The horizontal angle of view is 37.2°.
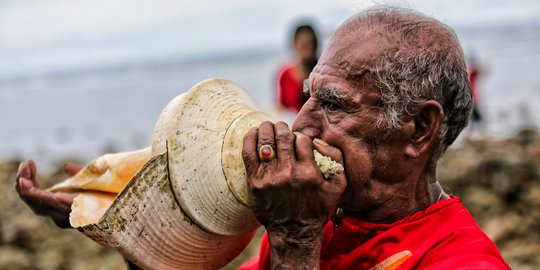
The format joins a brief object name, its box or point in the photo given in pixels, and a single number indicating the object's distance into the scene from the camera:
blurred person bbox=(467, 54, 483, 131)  15.61
